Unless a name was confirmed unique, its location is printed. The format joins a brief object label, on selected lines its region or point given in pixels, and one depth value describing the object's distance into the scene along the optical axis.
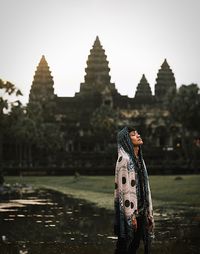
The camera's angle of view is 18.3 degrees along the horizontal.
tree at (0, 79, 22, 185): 35.77
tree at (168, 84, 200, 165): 67.75
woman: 8.38
